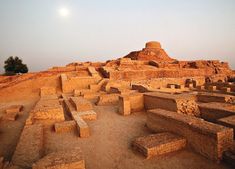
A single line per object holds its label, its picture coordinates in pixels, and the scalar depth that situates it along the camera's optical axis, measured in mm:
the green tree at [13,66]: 26328
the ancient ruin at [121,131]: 3621
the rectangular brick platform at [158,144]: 3953
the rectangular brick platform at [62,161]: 2910
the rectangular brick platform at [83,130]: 5211
